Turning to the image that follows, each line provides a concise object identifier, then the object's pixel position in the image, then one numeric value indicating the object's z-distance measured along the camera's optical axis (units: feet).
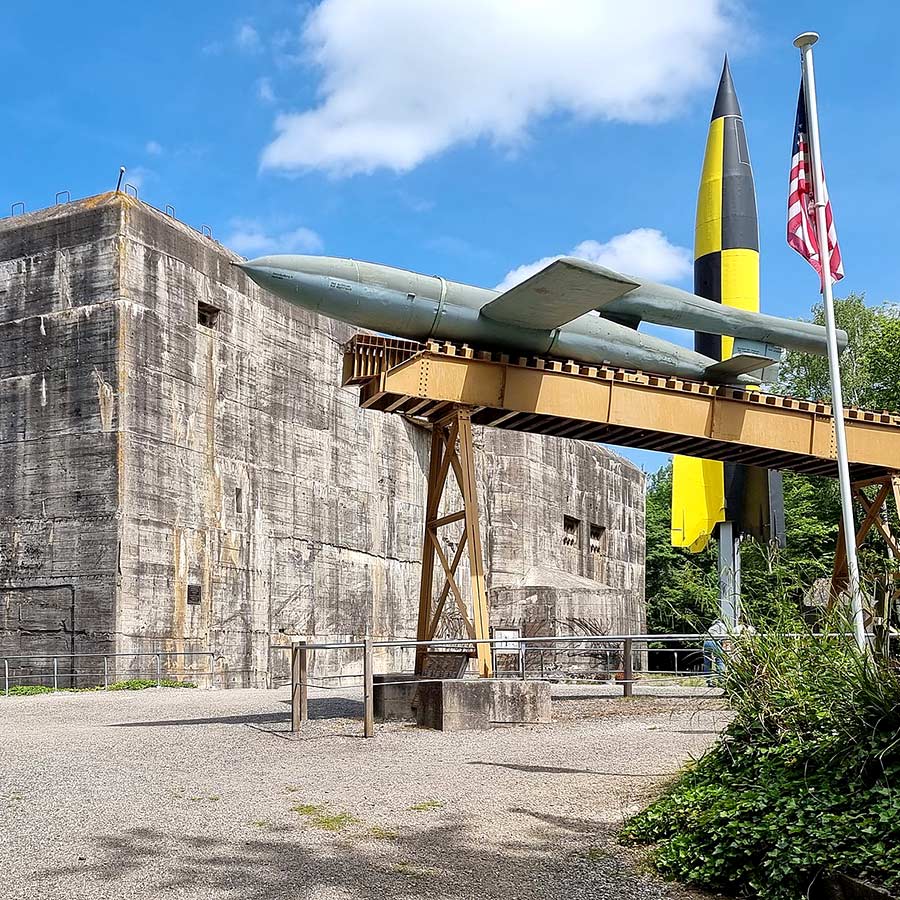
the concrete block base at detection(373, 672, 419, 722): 46.42
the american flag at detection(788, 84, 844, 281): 43.70
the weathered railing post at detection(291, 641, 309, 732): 42.27
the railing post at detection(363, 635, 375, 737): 40.37
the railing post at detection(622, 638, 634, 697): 55.98
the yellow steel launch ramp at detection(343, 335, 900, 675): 46.06
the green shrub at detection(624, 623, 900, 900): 18.93
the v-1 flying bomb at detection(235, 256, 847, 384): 43.62
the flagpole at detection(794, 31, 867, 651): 41.14
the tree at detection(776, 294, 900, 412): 125.39
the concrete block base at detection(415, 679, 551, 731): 43.01
